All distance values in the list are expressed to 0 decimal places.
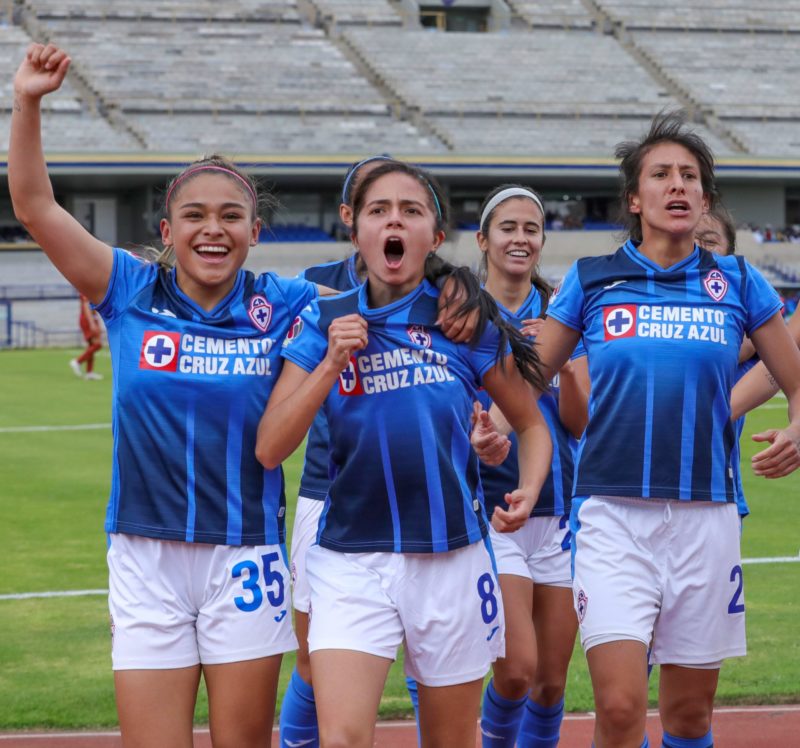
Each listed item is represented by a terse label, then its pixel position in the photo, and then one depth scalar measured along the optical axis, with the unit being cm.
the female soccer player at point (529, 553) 1019
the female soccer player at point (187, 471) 786
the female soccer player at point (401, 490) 795
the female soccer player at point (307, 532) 1035
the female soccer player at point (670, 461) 883
